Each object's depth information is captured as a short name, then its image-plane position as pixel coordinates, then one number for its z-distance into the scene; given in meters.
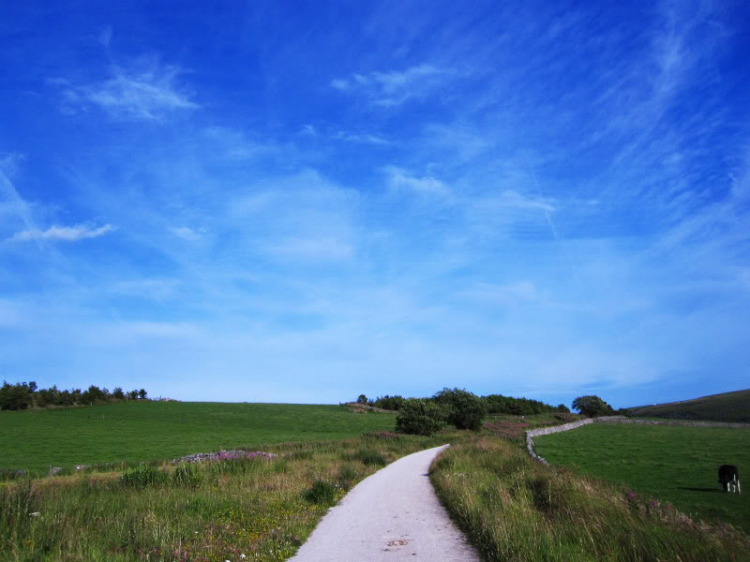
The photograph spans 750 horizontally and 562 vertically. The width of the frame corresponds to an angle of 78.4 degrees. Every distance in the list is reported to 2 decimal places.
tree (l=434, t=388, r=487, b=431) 73.12
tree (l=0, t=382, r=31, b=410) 79.44
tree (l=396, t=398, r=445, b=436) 58.88
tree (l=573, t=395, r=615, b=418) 141.88
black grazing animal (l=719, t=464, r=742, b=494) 19.39
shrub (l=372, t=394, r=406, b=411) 122.56
